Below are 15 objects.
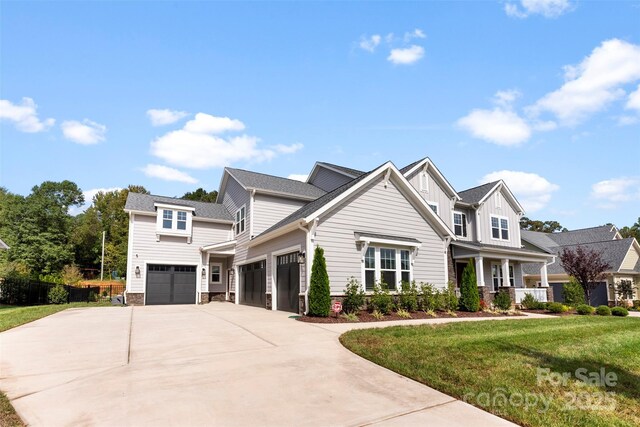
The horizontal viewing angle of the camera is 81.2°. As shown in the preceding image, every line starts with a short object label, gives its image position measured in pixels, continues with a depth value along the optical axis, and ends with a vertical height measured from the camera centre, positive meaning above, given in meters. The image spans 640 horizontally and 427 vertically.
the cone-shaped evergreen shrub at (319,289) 12.59 -0.80
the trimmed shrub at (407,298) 14.69 -1.31
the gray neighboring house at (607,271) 27.27 -0.33
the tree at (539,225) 66.75 +6.85
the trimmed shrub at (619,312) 17.62 -2.34
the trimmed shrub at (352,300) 13.60 -1.27
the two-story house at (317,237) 14.65 +1.39
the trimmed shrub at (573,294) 20.67 -1.73
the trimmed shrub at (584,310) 18.14 -2.29
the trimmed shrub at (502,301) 17.66 -1.77
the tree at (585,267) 23.17 -0.29
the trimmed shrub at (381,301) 13.76 -1.36
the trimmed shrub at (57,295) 21.73 -1.56
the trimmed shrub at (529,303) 20.03 -2.13
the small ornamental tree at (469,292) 16.00 -1.21
